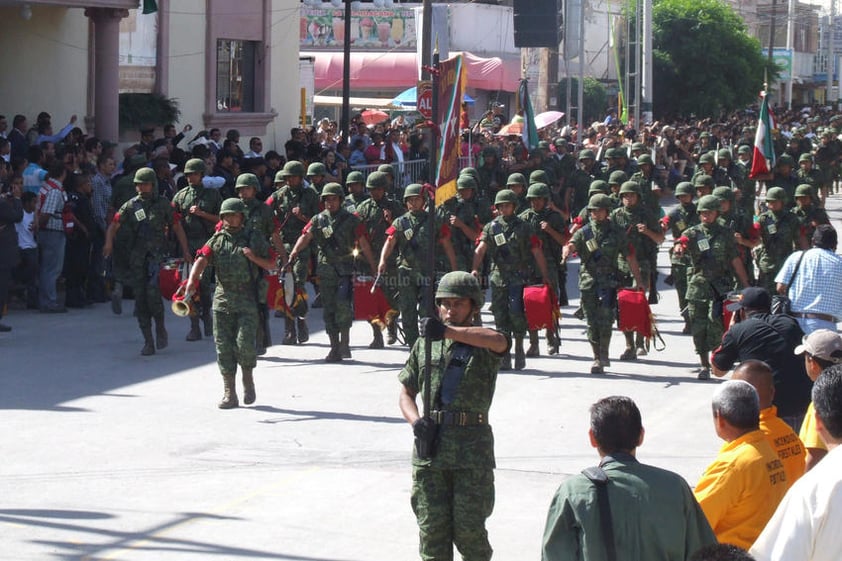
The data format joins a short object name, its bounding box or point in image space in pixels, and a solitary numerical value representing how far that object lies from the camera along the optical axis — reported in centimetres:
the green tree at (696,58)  5497
